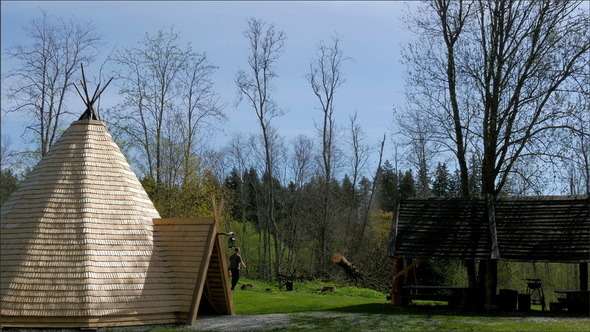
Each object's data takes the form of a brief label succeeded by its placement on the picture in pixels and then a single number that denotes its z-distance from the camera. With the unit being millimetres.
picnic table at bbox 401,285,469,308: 19938
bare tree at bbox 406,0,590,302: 22303
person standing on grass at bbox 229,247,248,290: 23531
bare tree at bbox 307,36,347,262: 39719
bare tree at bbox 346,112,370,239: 44081
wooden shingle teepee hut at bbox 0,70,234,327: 15438
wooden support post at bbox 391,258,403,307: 20344
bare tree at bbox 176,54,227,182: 35281
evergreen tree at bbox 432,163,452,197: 42125
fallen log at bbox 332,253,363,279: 28109
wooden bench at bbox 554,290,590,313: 18844
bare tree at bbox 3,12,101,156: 32000
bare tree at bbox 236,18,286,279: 39500
